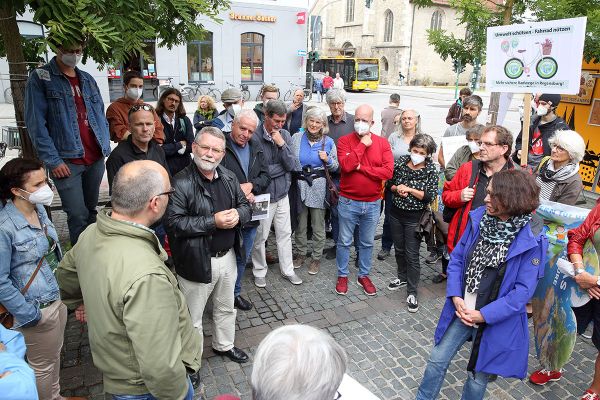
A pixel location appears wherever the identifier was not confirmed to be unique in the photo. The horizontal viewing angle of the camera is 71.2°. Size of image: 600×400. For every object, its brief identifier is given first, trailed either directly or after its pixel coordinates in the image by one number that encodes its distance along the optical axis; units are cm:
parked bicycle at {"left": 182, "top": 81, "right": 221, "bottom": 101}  2330
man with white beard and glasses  296
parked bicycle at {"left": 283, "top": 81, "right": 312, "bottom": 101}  2540
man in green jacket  182
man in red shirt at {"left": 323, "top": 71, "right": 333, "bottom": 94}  2869
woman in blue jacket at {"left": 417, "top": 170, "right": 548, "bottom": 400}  249
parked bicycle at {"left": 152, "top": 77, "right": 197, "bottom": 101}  2253
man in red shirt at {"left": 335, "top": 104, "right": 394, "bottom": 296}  441
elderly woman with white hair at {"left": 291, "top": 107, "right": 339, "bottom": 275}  480
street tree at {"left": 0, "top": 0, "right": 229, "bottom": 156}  213
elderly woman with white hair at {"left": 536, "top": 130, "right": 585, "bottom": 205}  375
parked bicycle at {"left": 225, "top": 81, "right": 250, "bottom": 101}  2436
